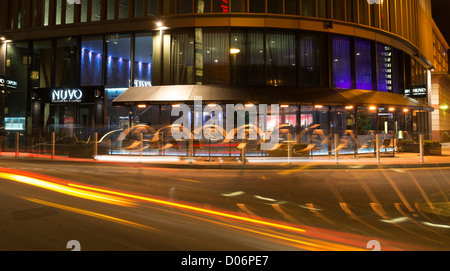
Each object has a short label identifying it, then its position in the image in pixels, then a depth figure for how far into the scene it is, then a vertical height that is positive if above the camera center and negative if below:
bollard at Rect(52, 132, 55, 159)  19.83 +0.10
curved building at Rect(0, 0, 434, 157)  21.31 +6.21
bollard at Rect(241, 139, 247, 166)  15.64 -0.27
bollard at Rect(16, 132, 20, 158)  19.91 +0.14
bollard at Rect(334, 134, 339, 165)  15.93 +0.23
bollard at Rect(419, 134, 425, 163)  16.41 -0.08
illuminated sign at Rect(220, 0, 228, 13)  21.49 +9.58
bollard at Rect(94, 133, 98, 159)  19.22 +0.12
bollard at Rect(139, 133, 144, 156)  18.46 +0.14
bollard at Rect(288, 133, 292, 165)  16.19 +0.00
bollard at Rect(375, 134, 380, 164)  16.63 +0.12
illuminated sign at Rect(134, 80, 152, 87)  23.21 +4.71
